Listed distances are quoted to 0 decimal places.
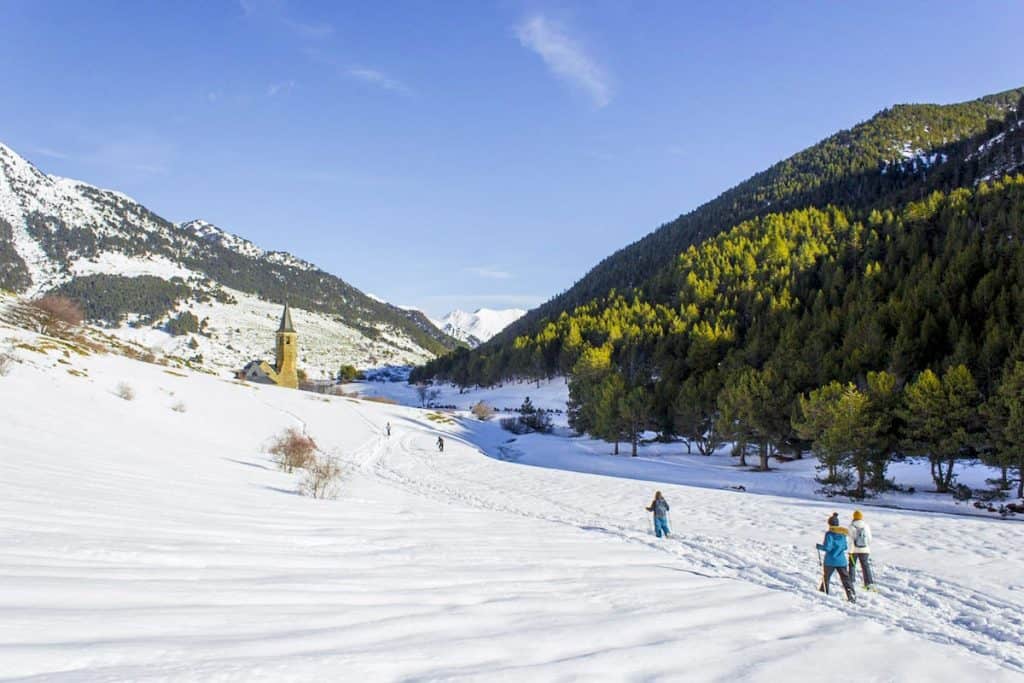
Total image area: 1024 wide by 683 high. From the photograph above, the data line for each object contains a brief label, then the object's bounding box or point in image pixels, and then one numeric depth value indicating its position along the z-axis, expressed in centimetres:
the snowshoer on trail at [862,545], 1062
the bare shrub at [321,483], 1528
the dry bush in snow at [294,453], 2239
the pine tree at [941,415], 3198
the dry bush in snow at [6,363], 2125
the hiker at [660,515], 1440
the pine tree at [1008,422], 2891
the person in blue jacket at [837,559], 956
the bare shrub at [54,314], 4703
